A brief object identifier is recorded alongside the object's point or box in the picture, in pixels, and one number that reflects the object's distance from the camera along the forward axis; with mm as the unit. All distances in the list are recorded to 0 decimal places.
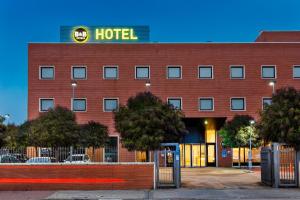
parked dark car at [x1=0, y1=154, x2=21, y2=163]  20007
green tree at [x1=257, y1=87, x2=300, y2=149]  19720
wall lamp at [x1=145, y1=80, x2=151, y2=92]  42833
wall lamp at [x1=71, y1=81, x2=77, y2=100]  41124
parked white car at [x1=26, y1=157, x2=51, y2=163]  20025
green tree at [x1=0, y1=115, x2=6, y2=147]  23369
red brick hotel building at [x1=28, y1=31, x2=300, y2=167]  43137
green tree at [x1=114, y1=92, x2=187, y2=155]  20655
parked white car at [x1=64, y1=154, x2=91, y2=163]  20155
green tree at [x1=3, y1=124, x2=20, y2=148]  30785
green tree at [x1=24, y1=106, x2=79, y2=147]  28243
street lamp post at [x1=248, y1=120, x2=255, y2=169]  36945
